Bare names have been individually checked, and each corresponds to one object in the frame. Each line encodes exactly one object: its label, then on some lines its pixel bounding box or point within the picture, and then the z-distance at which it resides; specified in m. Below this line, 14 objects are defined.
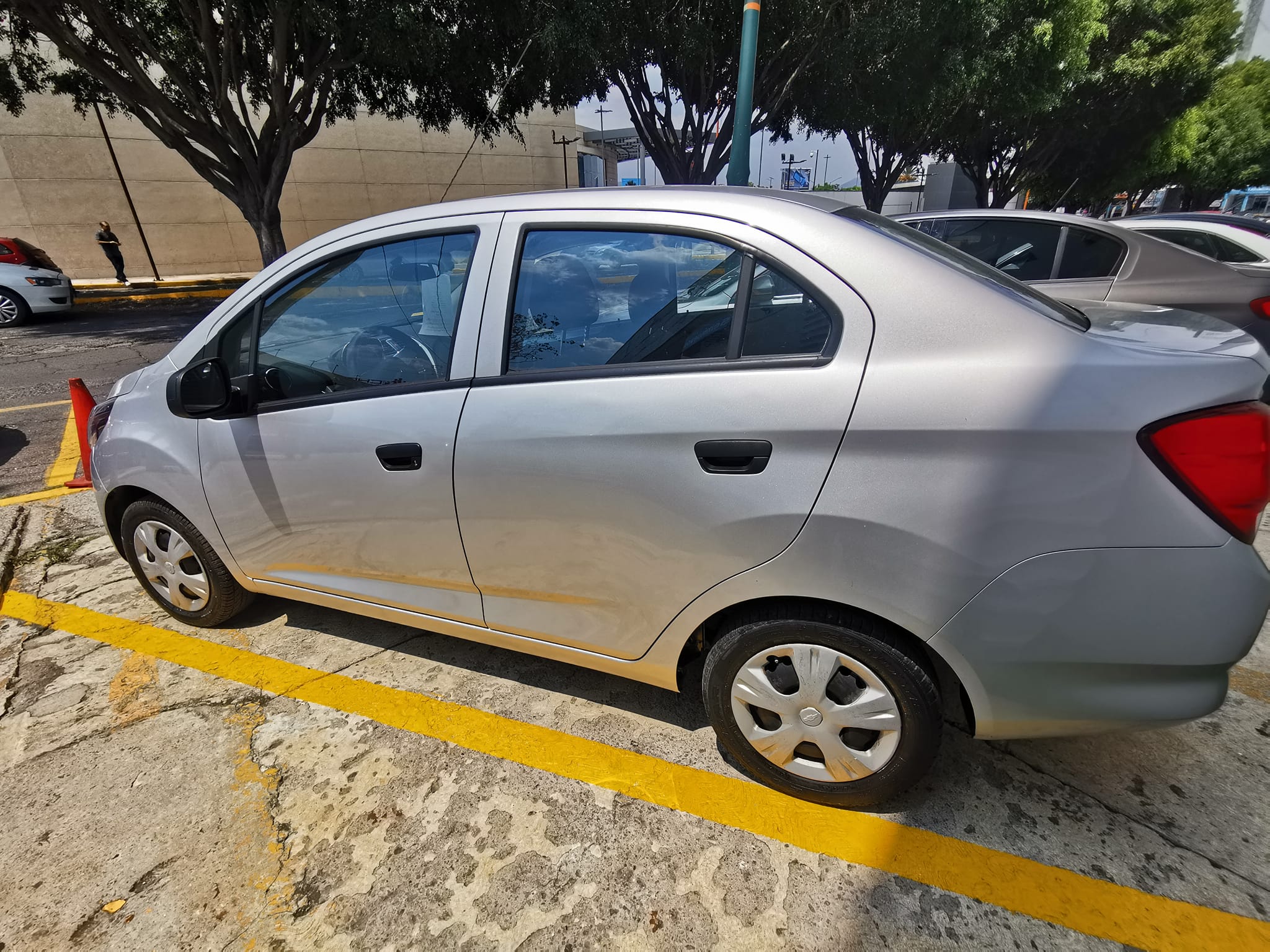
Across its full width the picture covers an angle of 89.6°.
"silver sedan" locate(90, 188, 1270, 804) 1.37
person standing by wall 15.90
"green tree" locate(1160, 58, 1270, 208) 26.84
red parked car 10.95
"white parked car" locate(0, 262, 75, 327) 10.84
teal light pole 6.93
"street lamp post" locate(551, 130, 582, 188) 22.83
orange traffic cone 4.36
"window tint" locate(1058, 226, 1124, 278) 4.36
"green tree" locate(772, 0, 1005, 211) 9.98
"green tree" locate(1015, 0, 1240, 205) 16.27
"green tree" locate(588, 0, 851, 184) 10.01
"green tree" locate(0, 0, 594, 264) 9.23
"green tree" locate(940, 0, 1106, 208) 11.68
